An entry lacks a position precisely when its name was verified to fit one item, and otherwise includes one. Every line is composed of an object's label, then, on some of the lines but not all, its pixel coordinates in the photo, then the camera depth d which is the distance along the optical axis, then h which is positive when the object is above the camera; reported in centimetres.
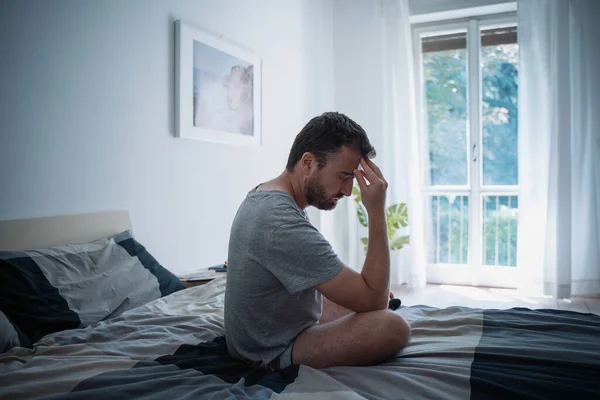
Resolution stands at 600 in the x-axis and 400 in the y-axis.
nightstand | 222 -35
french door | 420 +55
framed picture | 256 +70
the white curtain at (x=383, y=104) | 419 +91
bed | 97 -38
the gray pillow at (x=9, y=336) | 126 -36
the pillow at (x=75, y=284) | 140 -27
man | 115 -18
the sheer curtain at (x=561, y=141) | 367 +48
